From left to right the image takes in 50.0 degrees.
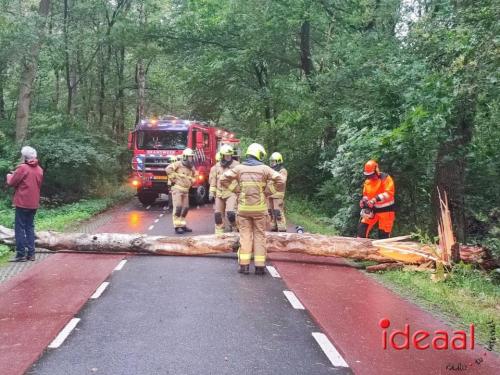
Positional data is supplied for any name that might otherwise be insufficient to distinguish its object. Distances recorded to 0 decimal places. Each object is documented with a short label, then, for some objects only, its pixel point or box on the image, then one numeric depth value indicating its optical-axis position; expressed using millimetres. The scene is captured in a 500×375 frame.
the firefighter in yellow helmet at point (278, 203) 12469
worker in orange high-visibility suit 10016
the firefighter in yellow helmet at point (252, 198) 8891
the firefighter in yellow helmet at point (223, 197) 11680
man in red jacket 9422
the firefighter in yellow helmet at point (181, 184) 13344
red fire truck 19203
